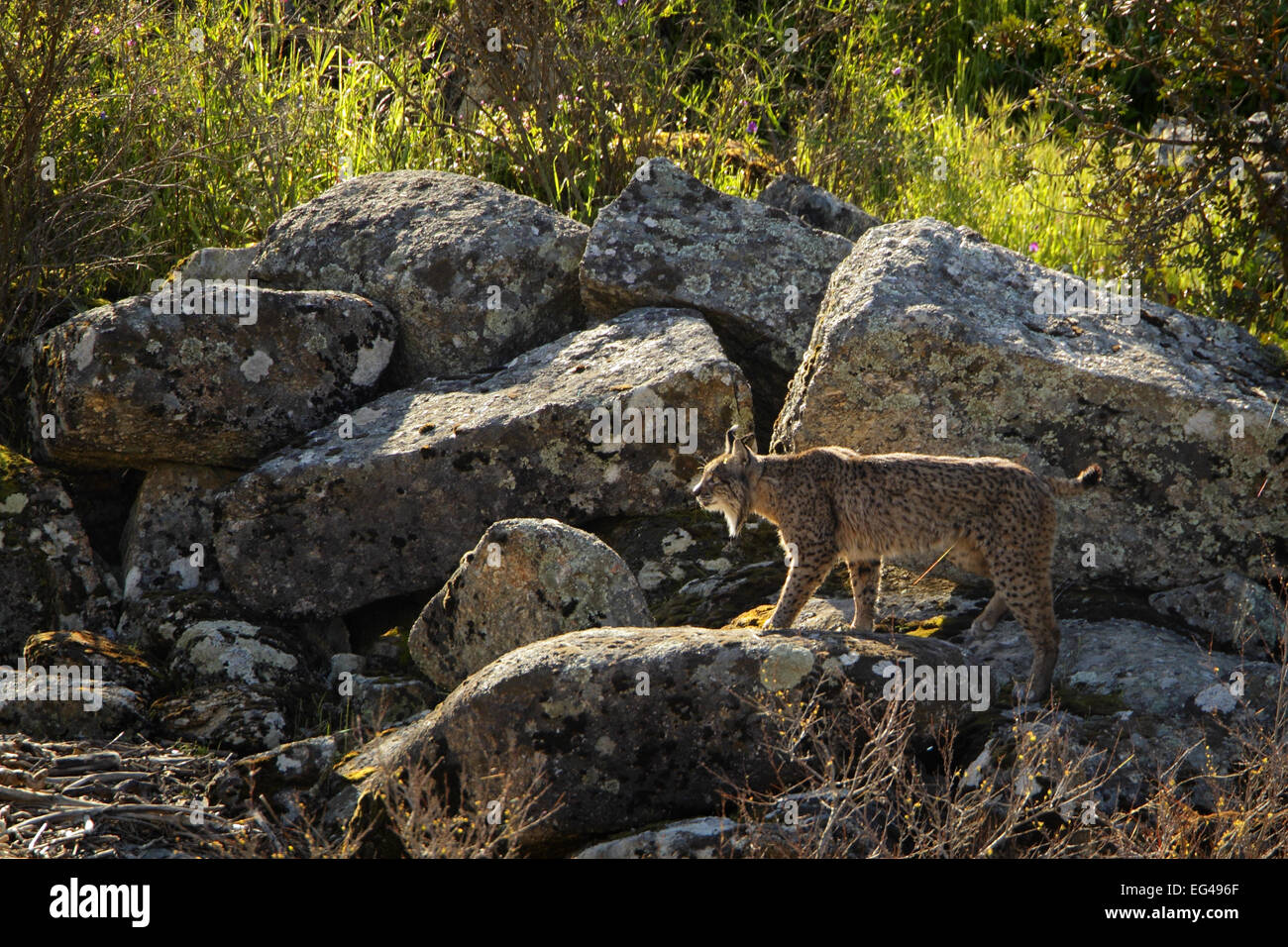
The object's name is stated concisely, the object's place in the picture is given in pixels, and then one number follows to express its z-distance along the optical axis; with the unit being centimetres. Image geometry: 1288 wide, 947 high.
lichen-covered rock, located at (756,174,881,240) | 1033
